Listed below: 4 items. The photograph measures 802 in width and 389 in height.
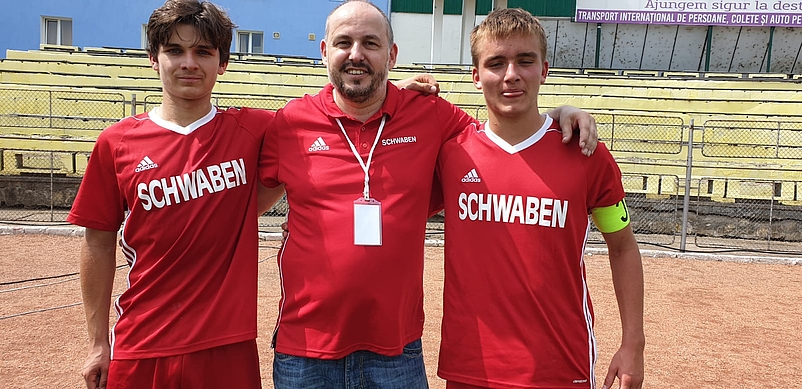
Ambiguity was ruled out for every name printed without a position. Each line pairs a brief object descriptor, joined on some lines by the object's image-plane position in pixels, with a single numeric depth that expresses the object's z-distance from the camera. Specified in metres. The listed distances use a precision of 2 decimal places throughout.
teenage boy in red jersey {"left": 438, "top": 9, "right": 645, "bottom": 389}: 2.22
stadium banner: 21.75
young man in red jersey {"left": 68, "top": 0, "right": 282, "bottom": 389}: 2.30
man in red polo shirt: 2.21
